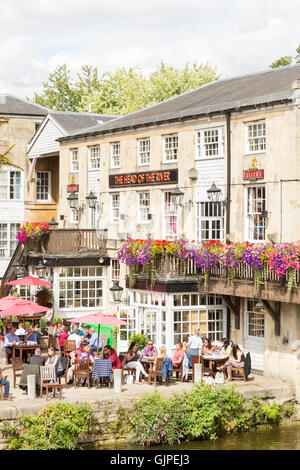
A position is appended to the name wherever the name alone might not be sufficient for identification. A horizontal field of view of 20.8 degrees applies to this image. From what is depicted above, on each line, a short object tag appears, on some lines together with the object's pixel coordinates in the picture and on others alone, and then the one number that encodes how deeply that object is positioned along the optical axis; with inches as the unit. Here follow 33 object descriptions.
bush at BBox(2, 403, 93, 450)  772.0
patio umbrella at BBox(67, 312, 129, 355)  941.8
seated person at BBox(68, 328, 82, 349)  1074.1
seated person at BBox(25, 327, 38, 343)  1063.0
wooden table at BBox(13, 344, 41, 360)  1032.2
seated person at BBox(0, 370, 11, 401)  839.7
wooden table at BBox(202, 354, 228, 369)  952.3
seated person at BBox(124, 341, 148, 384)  949.2
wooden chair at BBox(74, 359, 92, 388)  909.8
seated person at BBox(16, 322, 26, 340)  1110.2
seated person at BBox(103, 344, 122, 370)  927.7
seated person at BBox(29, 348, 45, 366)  898.1
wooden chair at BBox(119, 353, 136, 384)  960.3
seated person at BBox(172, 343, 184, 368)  956.6
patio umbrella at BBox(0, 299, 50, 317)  1045.8
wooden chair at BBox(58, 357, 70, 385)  919.0
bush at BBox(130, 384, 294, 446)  821.2
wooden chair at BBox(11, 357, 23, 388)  930.7
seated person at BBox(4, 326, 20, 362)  1053.0
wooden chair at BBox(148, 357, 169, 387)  924.0
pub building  1009.5
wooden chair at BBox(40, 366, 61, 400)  874.1
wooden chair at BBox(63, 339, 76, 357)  1067.9
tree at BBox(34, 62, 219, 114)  2331.4
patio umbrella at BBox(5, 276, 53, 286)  1192.5
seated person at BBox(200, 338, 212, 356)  973.8
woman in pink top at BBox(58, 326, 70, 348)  1092.5
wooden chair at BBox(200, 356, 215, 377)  940.6
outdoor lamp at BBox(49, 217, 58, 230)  1401.3
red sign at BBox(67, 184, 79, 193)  1481.3
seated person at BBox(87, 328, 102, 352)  1071.6
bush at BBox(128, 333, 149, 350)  1093.1
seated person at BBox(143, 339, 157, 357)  971.3
